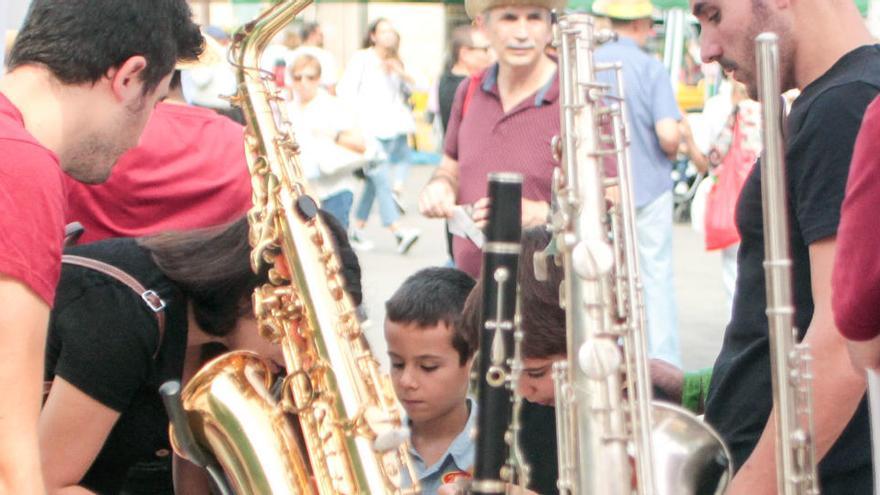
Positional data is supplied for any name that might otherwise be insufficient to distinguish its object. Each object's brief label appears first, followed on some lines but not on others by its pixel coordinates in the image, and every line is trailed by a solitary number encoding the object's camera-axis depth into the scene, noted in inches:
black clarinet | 130.2
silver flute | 126.2
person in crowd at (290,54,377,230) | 591.1
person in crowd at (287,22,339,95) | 791.7
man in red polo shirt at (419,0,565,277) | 331.6
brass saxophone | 182.5
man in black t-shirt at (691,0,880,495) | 164.4
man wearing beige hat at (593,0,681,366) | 434.3
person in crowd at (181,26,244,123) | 529.0
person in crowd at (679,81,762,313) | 513.1
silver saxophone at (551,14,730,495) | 131.2
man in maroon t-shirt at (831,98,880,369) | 125.6
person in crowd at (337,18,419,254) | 875.5
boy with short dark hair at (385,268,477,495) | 236.0
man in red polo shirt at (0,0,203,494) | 139.8
